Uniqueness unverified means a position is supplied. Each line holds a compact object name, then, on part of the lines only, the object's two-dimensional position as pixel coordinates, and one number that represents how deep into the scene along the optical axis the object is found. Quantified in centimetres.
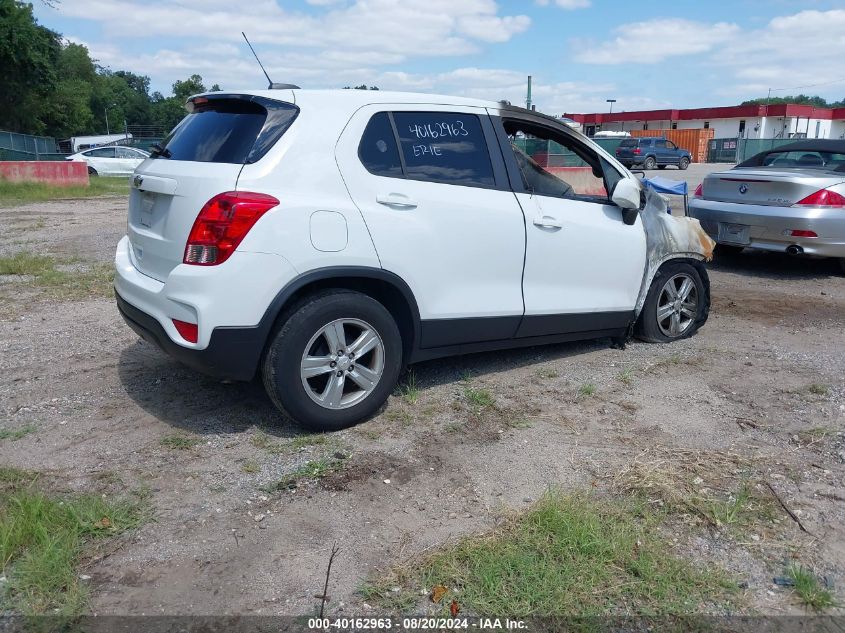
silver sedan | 802
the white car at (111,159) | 2703
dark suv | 3700
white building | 5628
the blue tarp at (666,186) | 786
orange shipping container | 4947
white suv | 374
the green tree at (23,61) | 3553
